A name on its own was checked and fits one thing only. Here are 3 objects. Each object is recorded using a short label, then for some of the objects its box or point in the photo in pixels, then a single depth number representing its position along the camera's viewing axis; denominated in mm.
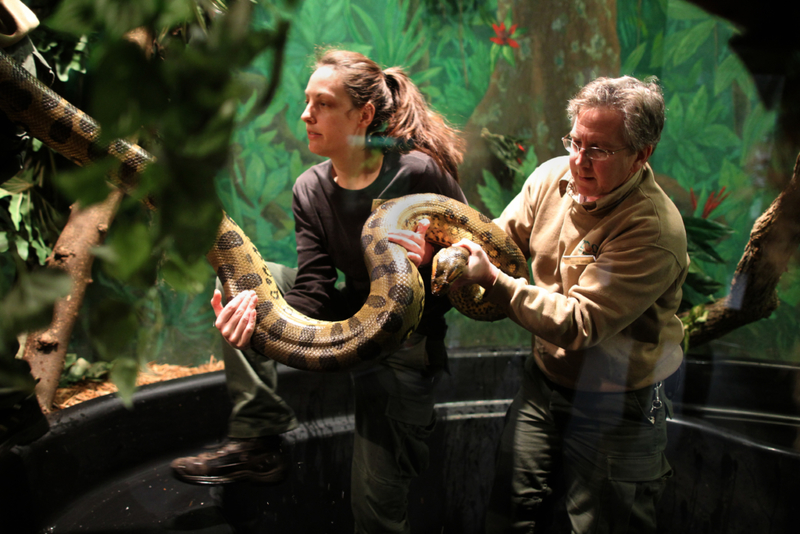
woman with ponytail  1245
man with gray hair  1129
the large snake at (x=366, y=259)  1307
